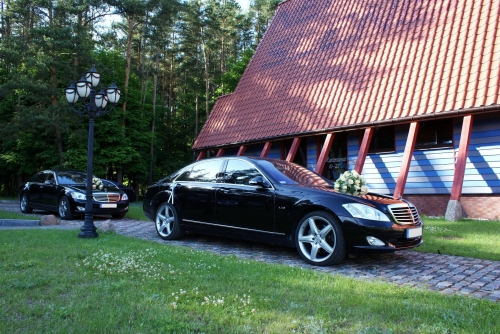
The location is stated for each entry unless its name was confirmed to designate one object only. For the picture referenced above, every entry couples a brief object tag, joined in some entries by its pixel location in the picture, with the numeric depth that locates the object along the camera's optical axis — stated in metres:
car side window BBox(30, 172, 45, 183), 12.48
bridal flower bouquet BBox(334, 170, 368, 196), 5.50
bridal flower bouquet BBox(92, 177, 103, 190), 11.35
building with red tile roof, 10.28
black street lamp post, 8.10
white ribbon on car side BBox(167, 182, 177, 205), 7.29
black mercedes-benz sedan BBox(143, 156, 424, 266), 5.02
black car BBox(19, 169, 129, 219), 10.95
